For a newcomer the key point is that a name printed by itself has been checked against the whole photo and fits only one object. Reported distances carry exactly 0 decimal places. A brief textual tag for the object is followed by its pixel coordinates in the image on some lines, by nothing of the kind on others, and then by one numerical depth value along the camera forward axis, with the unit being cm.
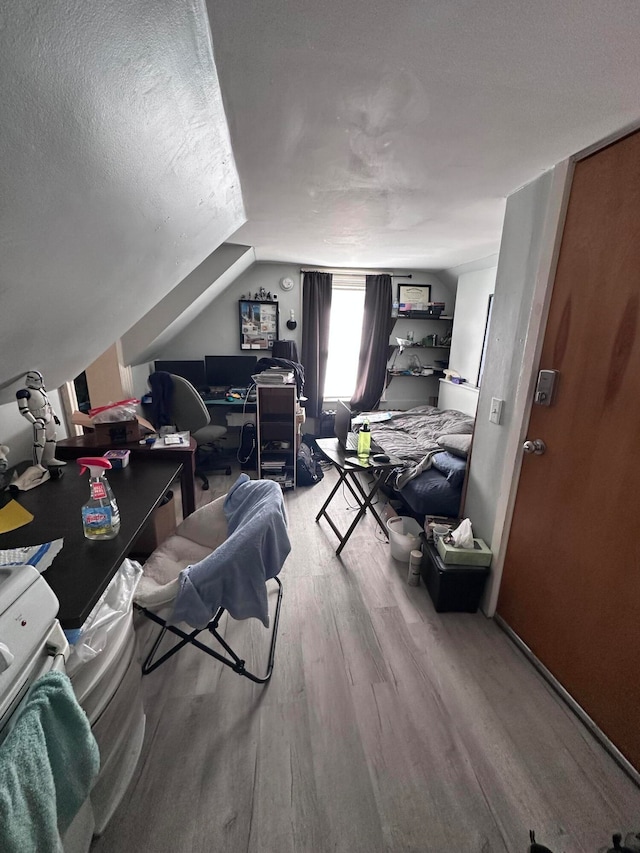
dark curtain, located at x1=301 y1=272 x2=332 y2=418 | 401
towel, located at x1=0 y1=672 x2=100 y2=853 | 51
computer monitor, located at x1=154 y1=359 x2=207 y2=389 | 361
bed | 222
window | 421
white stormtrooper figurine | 145
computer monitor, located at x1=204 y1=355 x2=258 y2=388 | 373
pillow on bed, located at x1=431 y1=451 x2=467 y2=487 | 224
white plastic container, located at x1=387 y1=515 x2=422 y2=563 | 219
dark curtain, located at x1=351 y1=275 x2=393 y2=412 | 414
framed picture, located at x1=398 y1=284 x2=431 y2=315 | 418
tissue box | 178
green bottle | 233
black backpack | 334
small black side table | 216
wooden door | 115
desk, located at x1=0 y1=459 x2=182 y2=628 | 90
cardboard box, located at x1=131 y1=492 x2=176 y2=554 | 203
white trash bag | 85
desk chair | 301
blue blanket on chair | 106
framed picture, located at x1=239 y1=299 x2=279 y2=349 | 397
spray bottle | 110
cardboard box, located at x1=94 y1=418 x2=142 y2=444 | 200
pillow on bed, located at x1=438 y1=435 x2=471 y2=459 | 242
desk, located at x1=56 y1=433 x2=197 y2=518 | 191
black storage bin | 178
